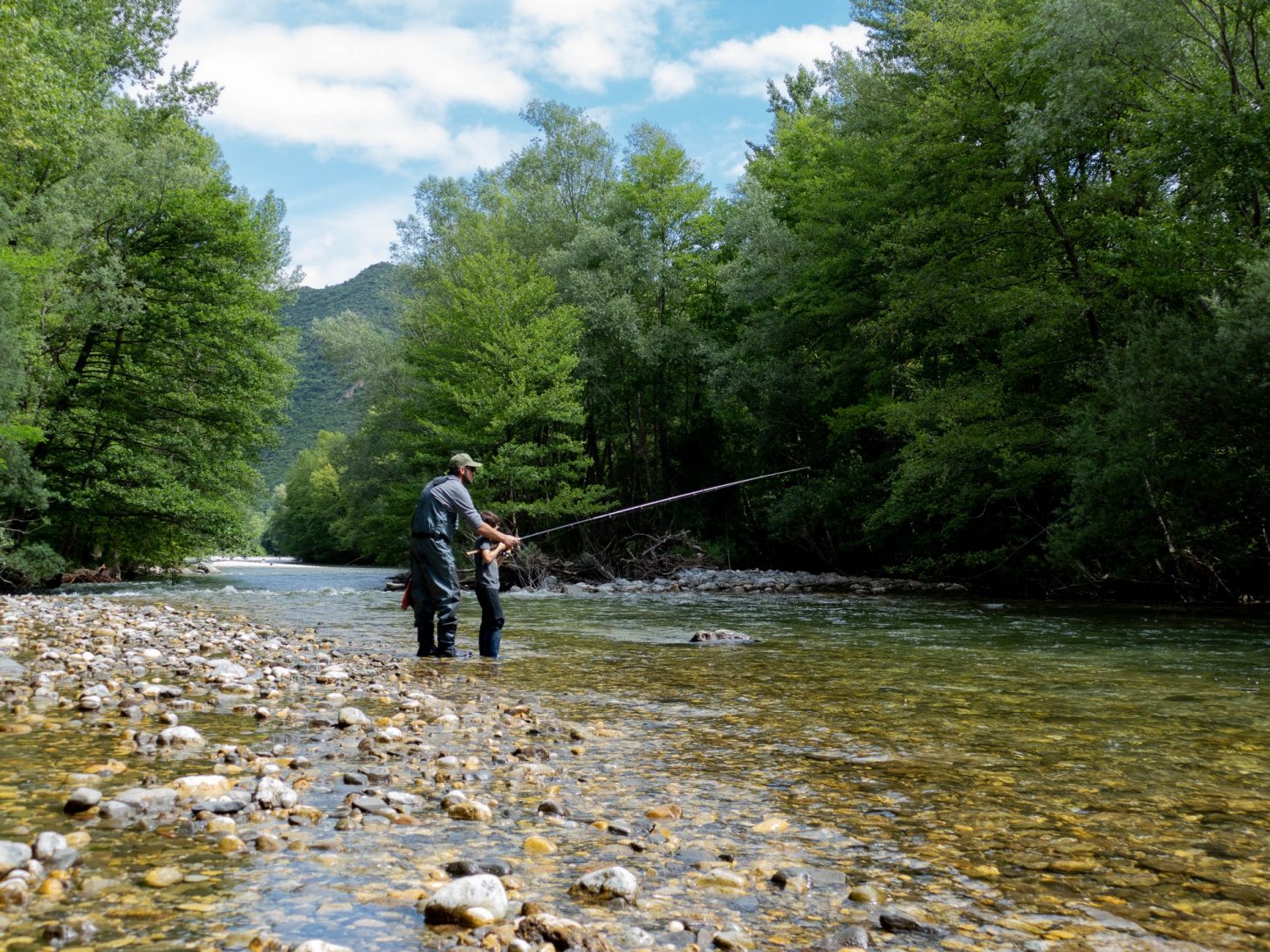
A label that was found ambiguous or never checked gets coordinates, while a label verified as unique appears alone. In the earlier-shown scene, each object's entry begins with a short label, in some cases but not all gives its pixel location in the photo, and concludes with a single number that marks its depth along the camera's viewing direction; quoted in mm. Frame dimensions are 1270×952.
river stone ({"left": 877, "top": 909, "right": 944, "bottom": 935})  2426
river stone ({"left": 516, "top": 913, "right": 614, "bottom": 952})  2219
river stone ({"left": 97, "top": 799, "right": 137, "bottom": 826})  3051
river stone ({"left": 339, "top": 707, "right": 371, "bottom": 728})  5012
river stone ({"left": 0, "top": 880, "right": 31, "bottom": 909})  2291
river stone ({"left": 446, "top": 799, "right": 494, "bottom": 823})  3393
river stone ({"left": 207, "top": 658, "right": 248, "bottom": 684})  6363
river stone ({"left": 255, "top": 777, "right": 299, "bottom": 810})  3328
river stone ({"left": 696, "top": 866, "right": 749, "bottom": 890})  2762
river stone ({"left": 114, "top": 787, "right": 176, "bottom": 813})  3165
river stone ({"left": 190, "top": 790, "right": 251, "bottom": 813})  3184
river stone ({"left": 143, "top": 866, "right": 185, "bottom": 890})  2516
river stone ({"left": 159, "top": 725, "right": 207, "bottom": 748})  4262
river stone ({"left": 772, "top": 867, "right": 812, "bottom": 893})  2744
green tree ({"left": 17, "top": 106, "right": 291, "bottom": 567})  21141
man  8758
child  8648
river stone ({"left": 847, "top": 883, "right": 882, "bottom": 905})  2646
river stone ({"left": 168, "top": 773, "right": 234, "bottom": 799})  3359
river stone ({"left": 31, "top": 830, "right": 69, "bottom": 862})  2607
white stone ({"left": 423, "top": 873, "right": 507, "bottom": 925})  2383
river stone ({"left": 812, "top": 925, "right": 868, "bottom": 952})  2316
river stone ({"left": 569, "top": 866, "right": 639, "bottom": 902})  2594
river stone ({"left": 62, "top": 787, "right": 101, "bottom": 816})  3086
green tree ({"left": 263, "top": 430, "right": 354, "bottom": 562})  79938
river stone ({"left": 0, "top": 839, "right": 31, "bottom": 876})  2451
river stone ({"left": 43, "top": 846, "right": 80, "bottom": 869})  2574
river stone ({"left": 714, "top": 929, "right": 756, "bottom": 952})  2295
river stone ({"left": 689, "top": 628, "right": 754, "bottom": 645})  10400
